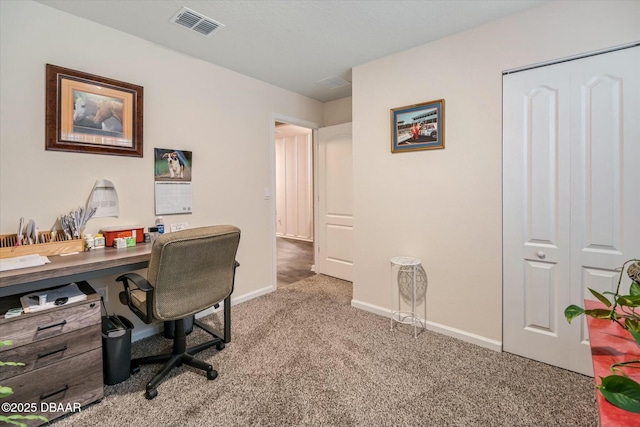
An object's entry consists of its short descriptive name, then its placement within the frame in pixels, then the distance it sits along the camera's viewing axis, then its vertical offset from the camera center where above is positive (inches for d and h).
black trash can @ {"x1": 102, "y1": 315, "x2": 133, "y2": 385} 75.4 -36.0
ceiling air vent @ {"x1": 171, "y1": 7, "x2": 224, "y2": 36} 85.3 +57.2
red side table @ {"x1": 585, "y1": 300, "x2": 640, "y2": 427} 25.3 -16.7
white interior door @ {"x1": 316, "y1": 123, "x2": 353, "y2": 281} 158.2 +5.7
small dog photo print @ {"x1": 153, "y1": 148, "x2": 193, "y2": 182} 104.5 +17.4
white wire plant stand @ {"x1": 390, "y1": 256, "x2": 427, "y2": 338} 106.9 -30.7
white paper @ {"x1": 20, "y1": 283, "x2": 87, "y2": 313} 64.0 -19.4
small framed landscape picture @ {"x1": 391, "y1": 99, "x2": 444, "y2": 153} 101.0 +30.3
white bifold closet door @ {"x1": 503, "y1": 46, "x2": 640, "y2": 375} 74.0 +4.9
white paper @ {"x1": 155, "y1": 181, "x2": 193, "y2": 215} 105.3 +5.3
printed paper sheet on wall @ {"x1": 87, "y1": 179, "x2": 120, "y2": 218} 89.7 +4.0
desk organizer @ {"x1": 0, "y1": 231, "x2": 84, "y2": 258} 71.8 -8.6
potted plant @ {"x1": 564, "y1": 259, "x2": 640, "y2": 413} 23.3 -13.8
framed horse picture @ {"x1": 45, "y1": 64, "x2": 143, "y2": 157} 82.2 +29.6
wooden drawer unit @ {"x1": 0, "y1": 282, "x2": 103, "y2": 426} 60.2 -31.3
